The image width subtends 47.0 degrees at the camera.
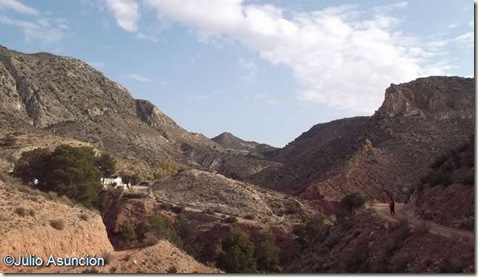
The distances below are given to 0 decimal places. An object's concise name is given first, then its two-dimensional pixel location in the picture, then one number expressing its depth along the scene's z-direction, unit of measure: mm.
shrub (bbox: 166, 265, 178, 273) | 26078
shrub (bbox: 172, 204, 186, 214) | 54212
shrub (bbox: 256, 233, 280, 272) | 42531
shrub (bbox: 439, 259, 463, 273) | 14477
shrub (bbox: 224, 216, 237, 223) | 51156
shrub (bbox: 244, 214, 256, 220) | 54616
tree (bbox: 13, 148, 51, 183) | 50228
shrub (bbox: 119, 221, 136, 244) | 43125
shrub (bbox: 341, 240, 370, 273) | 18859
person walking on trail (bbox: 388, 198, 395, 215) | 24573
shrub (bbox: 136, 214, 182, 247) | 41528
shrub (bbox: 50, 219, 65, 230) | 24859
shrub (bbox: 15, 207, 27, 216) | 25266
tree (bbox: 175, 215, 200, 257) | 45228
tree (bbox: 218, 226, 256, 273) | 40594
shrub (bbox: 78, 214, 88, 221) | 28122
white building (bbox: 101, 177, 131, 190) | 57594
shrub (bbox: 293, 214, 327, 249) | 47506
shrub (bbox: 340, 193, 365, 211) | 34738
